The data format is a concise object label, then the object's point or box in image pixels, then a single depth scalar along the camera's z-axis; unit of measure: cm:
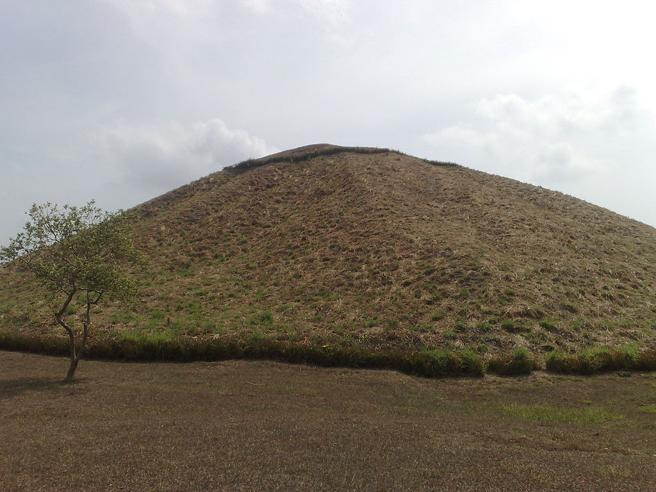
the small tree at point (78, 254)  2167
